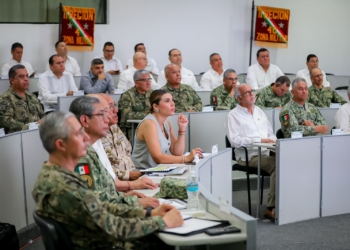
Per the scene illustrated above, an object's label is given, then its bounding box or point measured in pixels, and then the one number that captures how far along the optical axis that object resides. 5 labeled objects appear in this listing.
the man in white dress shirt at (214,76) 9.20
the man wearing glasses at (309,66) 9.88
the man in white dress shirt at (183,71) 9.26
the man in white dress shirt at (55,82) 7.89
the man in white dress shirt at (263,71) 9.60
